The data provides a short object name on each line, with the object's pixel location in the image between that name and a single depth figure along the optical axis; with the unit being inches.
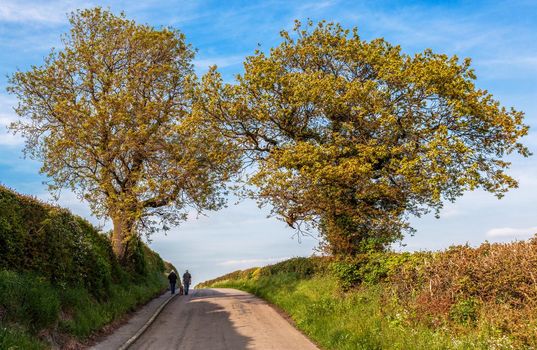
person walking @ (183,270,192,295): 1525.6
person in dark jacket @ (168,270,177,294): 1494.0
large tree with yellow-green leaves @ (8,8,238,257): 1160.8
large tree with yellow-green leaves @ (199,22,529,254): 990.4
